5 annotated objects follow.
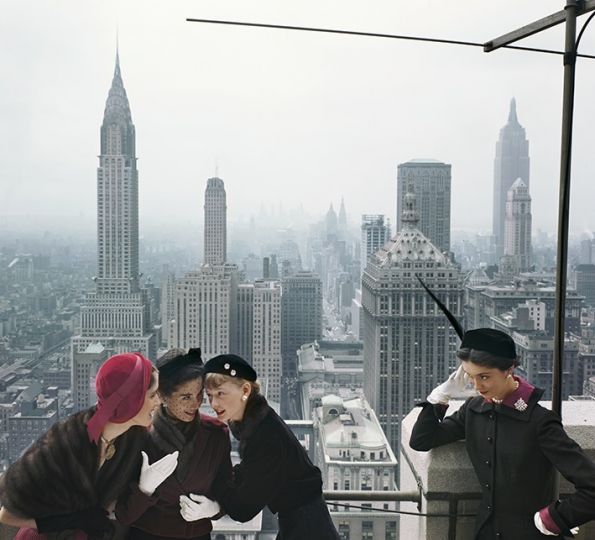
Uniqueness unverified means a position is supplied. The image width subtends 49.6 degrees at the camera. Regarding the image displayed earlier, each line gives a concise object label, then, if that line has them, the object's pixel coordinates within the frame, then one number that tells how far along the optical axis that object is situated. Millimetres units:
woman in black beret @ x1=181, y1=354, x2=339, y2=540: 1437
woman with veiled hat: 1406
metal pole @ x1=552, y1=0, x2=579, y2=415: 1630
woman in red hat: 1279
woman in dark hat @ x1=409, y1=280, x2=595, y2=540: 1421
